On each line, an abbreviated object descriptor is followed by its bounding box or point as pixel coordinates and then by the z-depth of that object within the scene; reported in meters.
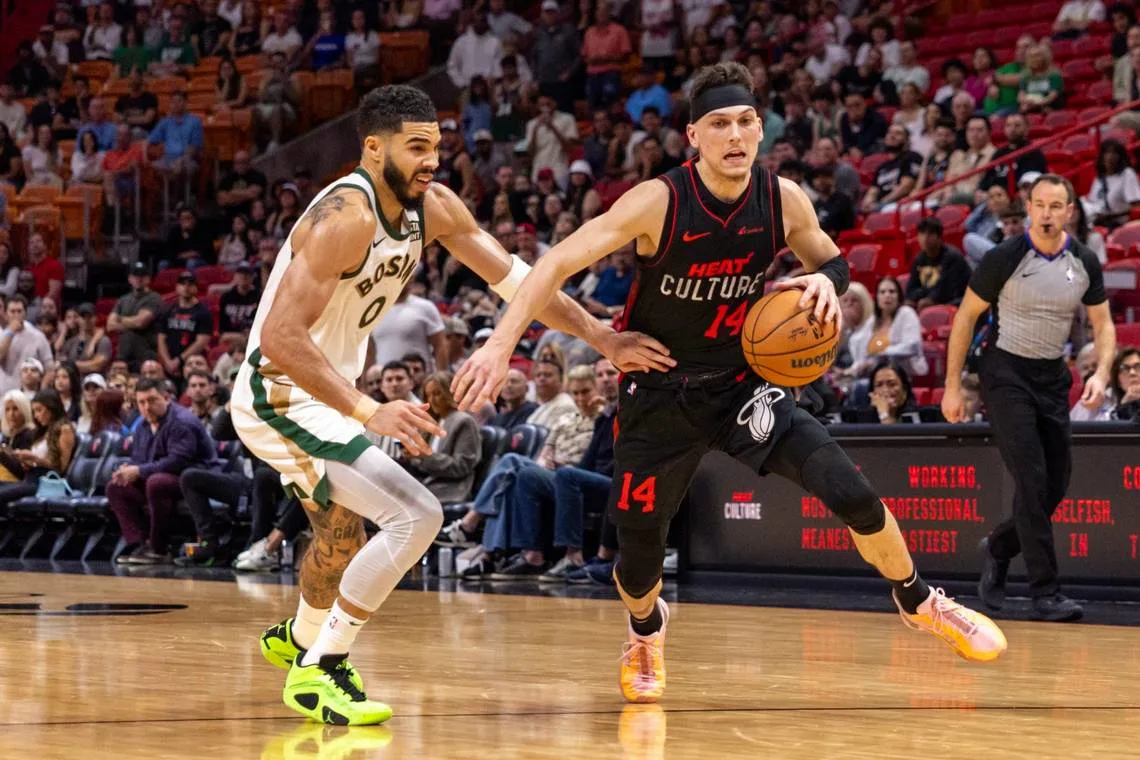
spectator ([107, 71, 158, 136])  20.97
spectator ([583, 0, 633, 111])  18.64
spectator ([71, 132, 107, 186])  20.22
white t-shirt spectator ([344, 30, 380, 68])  21.39
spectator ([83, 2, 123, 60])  23.03
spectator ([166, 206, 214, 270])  19.44
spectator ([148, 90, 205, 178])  20.23
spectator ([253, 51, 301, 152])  21.23
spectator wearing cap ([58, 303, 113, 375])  16.47
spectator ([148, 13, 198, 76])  22.39
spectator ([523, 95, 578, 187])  18.17
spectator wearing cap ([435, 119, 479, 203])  17.92
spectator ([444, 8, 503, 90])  20.20
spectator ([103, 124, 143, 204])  19.80
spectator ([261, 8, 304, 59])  21.58
